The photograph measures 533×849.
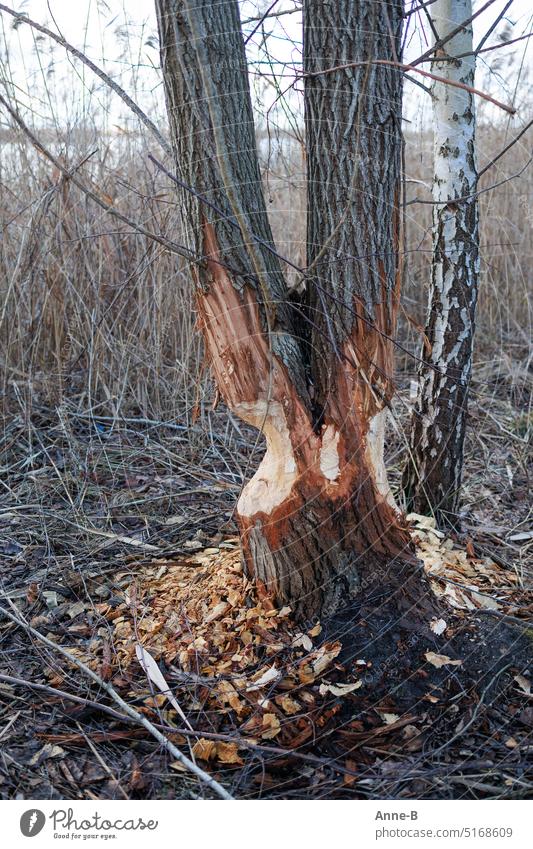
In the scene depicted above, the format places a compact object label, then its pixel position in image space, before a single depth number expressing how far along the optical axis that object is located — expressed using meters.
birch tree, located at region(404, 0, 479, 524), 1.92
